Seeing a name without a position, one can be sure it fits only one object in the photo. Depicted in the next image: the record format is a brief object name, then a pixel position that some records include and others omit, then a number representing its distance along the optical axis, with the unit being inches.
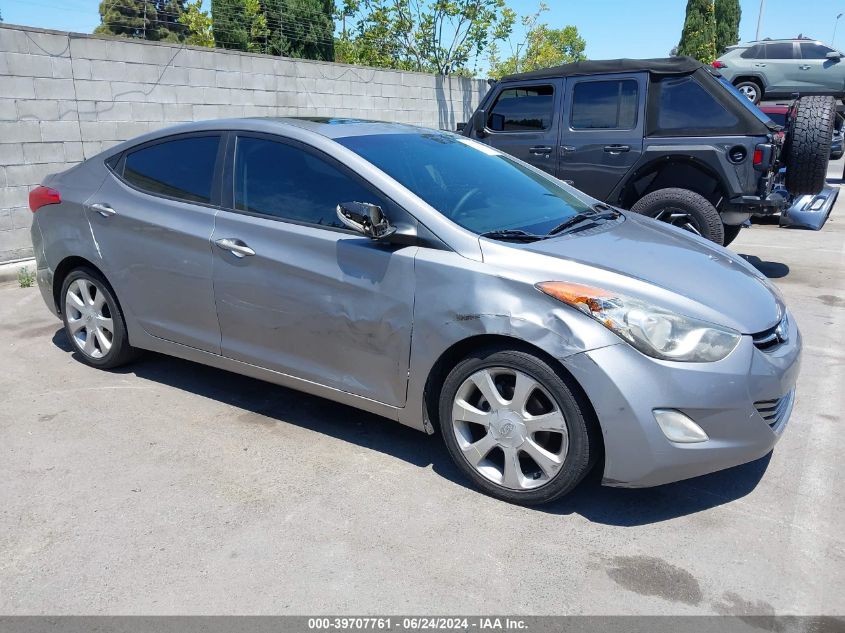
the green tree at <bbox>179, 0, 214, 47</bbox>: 774.4
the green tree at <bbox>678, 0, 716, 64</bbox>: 1526.8
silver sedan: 117.9
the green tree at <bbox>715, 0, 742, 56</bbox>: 1710.1
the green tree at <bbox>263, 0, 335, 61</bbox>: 671.8
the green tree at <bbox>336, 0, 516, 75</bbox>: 741.3
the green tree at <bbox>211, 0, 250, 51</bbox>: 666.2
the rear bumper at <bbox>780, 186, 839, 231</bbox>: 271.3
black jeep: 269.3
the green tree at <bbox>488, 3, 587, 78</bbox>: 1096.2
